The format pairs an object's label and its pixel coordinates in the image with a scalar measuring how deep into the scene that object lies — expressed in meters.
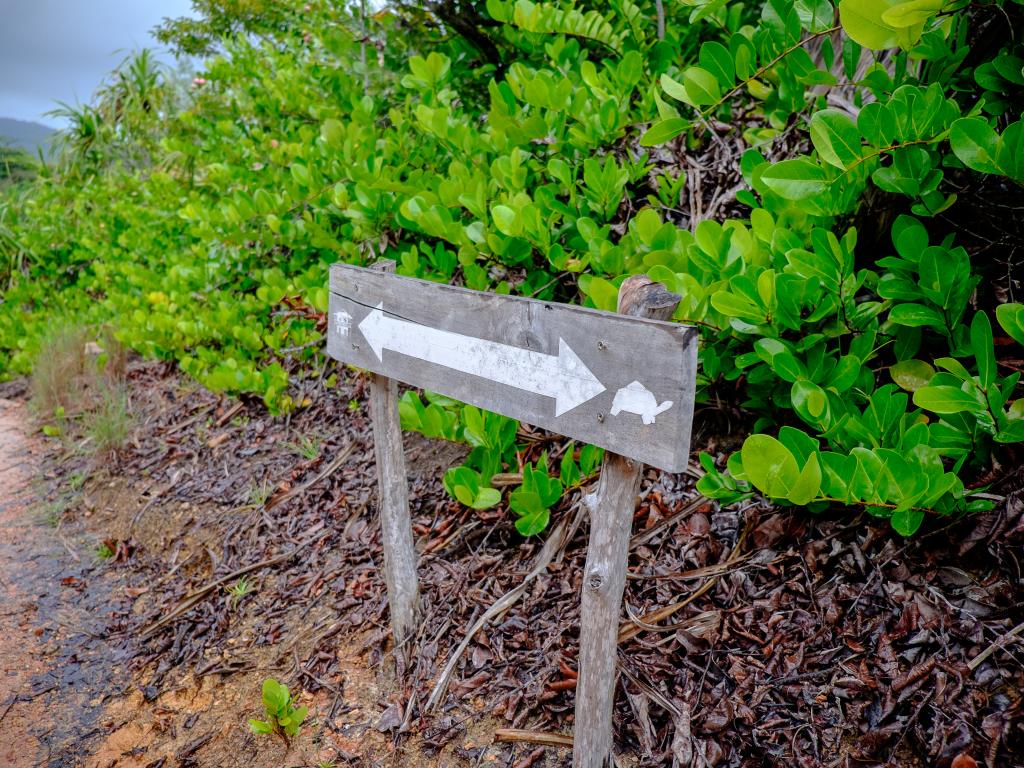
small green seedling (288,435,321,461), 3.50
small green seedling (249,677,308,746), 1.91
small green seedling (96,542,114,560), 3.51
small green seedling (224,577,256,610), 2.83
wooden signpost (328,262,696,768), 1.28
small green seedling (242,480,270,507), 3.36
